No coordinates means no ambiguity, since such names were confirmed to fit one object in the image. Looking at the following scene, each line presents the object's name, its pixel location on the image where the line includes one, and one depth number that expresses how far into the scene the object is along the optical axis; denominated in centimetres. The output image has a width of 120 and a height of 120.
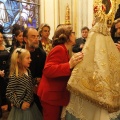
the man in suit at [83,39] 439
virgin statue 176
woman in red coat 215
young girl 270
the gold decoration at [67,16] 805
